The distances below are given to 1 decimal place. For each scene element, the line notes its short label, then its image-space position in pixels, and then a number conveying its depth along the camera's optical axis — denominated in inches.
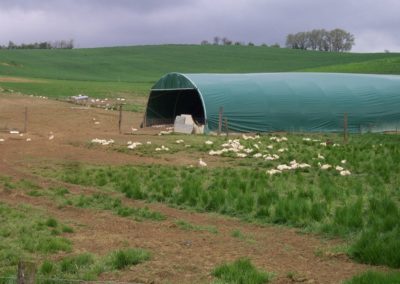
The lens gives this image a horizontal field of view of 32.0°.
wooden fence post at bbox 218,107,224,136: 1282.7
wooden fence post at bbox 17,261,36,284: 245.0
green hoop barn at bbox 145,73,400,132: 1403.8
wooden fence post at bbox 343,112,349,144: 1116.1
